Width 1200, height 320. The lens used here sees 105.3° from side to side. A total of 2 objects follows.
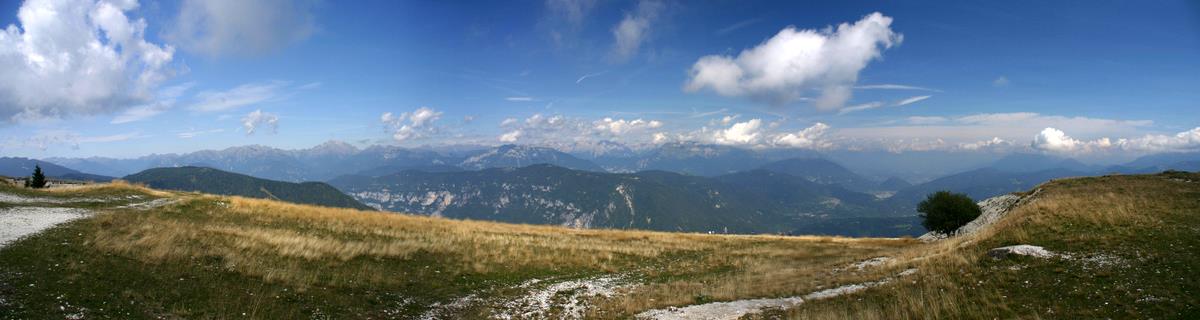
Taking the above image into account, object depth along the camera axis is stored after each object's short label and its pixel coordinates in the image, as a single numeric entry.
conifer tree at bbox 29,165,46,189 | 38.53
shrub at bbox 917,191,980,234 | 53.60
